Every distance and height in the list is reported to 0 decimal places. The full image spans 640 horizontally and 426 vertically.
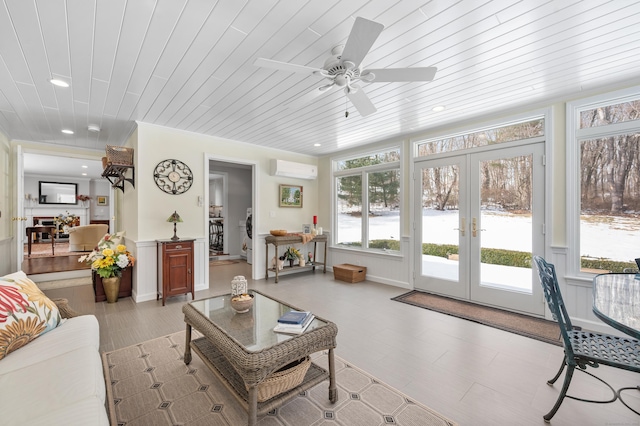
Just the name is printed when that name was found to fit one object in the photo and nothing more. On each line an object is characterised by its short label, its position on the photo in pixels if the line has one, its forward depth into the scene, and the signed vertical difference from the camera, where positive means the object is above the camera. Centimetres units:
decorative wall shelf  381 +57
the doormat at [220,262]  676 -126
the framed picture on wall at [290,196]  555 +33
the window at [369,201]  485 +19
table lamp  390 -10
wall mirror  998 +71
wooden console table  511 -73
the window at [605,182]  278 +30
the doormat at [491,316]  286 -125
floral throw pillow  156 -62
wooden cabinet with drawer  379 -77
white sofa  114 -82
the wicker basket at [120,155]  371 +77
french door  338 -19
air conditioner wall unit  526 +84
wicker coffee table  150 -79
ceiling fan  158 +95
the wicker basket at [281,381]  158 -99
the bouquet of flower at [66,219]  936 -24
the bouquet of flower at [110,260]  374 -65
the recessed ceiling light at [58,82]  258 +122
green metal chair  157 -82
